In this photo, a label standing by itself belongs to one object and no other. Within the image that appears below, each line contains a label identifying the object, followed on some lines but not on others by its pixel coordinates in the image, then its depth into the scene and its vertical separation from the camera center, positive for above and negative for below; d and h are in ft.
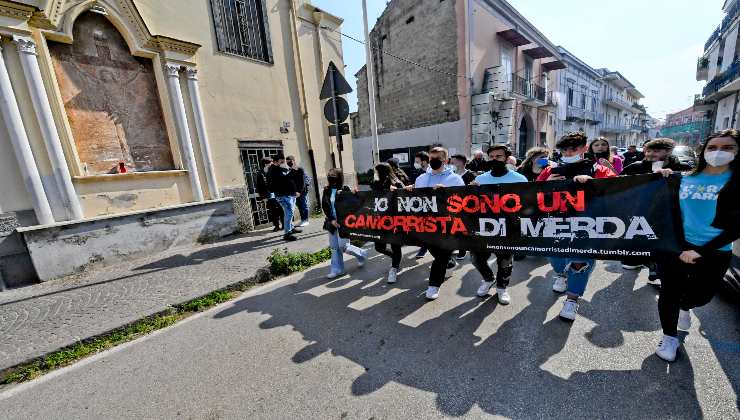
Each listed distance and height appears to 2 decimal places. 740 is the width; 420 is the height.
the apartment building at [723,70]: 59.77 +10.97
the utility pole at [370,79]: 28.50 +7.94
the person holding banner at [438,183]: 12.04 -1.12
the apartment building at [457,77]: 48.65 +13.87
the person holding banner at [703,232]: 6.95 -2.44
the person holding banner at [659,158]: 12.64 -1.06
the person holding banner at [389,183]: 14.47 -1.07
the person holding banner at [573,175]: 9.76 -1.19
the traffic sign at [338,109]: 17.40 +3.35
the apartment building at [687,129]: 99.66 +0.64
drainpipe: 26.63 +6.86
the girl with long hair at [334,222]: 14.84 -2.70
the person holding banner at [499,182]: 11.16 -1.20
